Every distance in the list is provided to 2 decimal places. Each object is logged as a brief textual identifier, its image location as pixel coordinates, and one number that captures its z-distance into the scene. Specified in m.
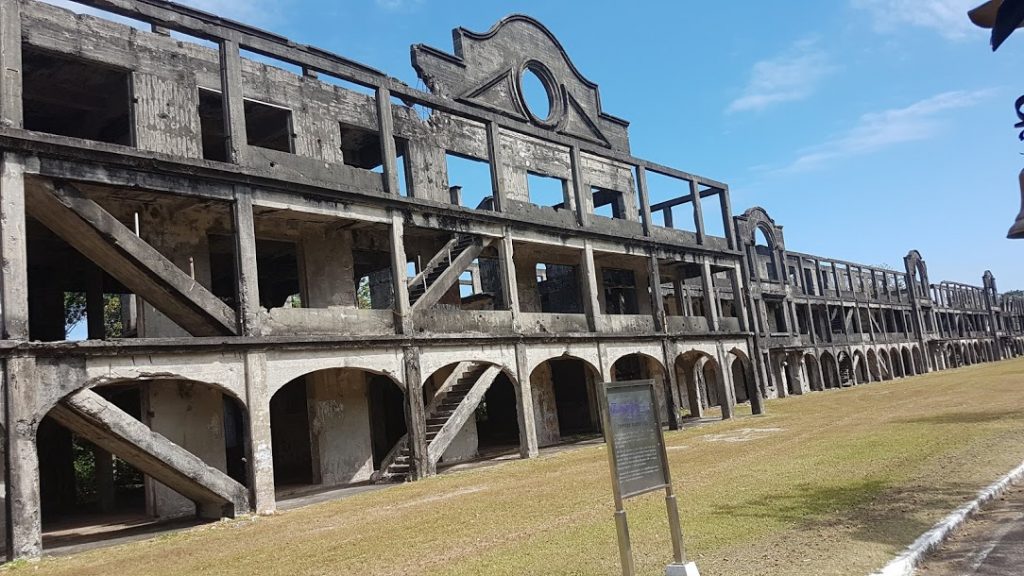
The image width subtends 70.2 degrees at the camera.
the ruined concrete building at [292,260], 11.38
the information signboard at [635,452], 5.33
